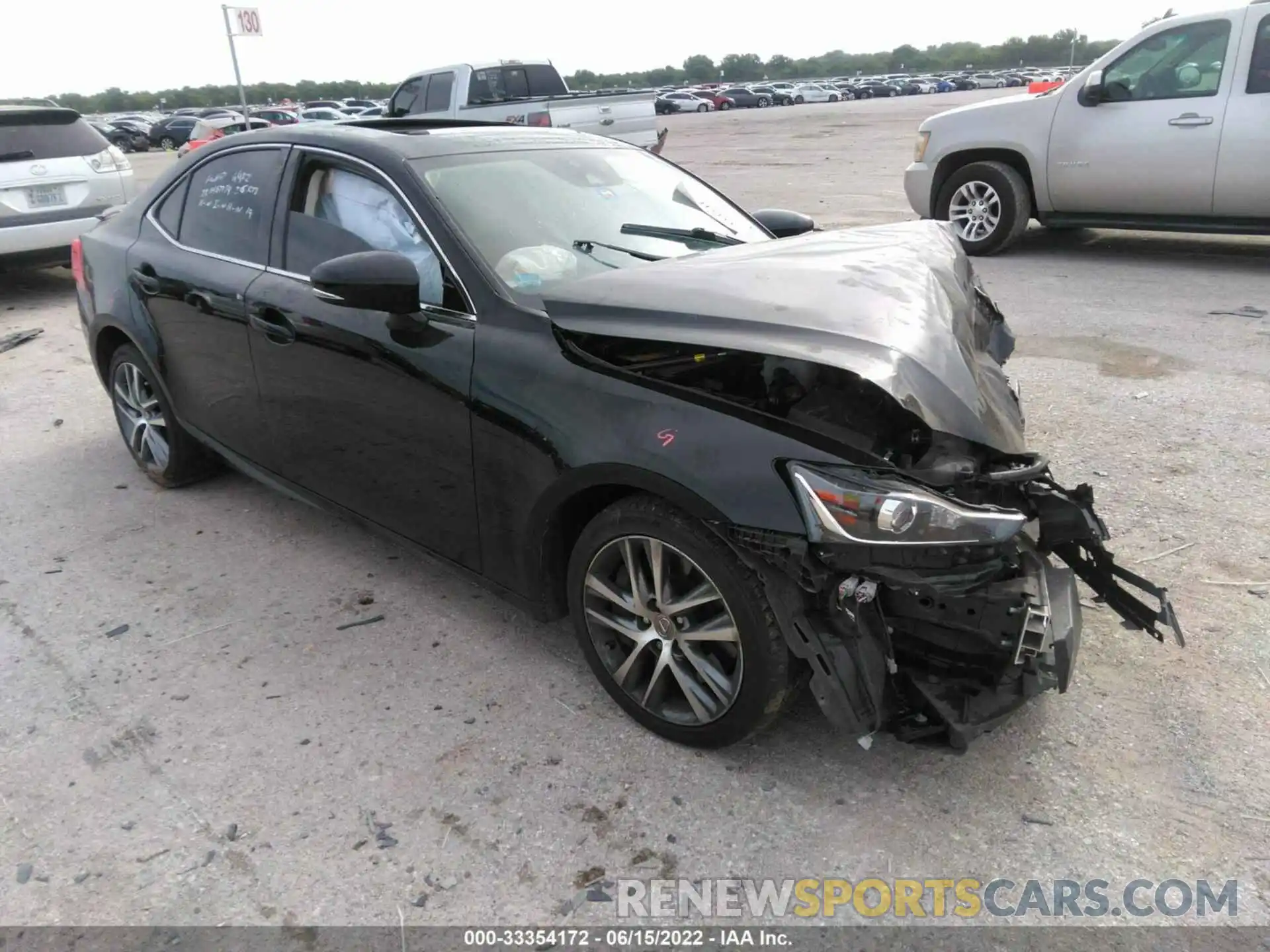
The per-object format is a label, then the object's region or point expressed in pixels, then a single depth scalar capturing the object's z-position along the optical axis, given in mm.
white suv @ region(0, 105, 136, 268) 8383
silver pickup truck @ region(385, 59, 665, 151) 12477
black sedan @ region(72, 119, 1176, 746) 2316
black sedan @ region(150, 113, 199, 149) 43125
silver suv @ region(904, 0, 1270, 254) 7410
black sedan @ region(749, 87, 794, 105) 62625
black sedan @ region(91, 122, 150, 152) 44062
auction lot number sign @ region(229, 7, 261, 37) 18062
